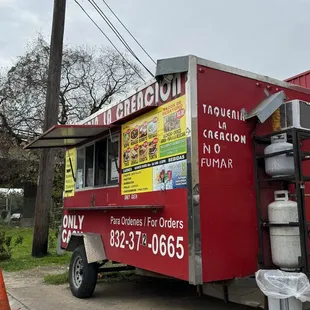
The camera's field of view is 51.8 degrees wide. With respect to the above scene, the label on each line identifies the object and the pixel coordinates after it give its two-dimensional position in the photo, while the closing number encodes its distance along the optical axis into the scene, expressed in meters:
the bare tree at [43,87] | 17.14
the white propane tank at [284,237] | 3.36
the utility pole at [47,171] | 9.15
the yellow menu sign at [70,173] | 6.31
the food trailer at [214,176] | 3.43
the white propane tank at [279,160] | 3.54
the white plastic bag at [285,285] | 3.08
